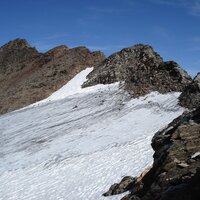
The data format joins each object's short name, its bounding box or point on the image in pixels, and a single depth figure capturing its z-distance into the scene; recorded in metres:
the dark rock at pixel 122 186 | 17.40
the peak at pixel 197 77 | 31.49
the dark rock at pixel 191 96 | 30.12
